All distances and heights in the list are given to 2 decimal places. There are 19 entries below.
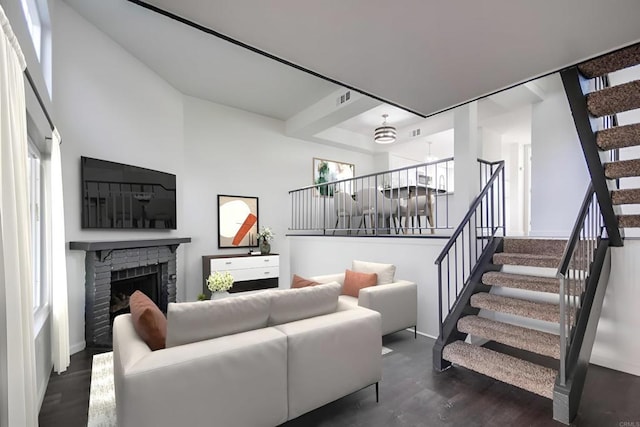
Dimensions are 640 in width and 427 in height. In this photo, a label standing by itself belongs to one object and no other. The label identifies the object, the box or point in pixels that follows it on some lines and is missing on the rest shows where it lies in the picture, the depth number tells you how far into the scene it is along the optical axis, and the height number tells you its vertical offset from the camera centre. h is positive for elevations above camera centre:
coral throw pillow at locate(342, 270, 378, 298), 3.80 -0.90
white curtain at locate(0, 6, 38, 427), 1.38 -0.21
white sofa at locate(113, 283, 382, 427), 1.57 -0.88
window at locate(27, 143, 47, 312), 2.75 -0.10
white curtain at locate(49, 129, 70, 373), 2.83 -0.52
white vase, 4.06 -1.10
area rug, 2.19 -1.49
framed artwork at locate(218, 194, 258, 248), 6.03 -0.19
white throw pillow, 3.85 -0.79
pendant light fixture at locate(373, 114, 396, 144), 5.79 +1.44
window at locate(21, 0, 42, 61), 2.77 +1.85
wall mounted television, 3.73 +0.23
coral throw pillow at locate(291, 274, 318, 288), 2.83 -0.67
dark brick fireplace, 3.57 -0.85
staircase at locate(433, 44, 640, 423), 2.11 -0.71
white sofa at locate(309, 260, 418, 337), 3.42 -1.04
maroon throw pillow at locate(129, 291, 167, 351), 1.89 -0.72
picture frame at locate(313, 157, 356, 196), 7.60 +1.02
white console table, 5.45 -1.07
